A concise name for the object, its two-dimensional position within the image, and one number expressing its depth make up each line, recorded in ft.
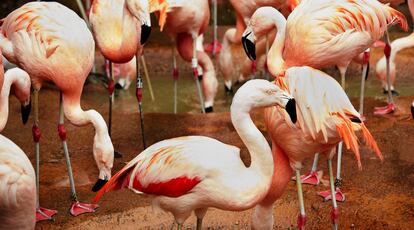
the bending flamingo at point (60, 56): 22.56
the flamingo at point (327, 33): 22.71
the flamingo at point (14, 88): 22.19
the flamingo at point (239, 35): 31.07
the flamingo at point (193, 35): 29.60
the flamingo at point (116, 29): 25.62
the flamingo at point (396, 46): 32.10
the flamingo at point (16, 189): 16.97
